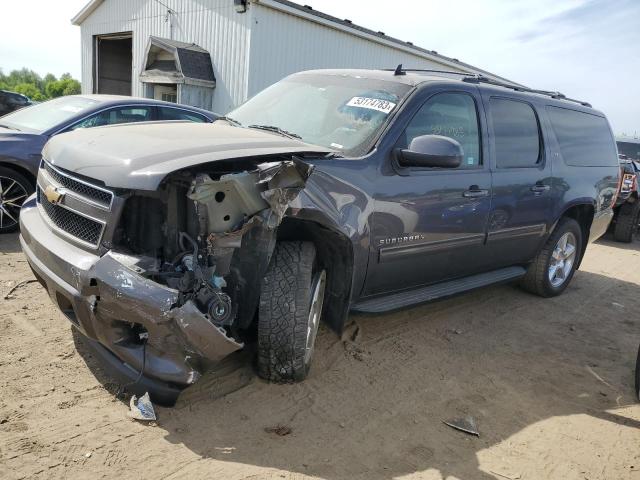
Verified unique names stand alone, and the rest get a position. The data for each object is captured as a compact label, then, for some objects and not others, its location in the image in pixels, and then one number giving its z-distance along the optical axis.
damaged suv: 2.40
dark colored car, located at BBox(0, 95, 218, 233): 5.49
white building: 13.54
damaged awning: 13.88
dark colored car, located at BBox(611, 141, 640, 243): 9.91
